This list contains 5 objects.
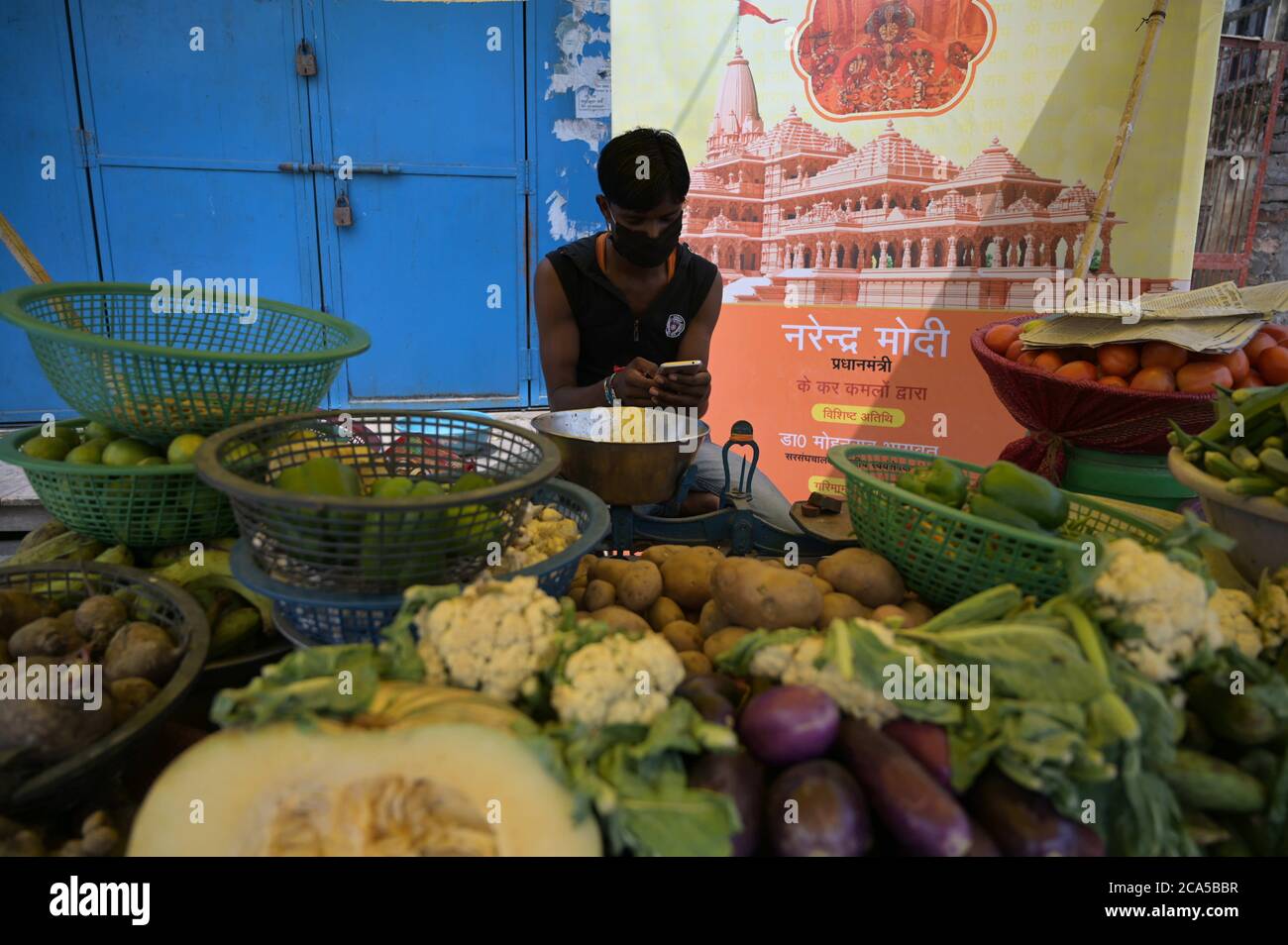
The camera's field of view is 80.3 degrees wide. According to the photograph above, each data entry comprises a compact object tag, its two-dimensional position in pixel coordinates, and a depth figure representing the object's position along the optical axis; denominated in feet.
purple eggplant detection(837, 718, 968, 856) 3.08
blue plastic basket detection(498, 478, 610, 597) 4.36
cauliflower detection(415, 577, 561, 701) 3.52
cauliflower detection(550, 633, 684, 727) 3.27
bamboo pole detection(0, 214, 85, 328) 5.71
